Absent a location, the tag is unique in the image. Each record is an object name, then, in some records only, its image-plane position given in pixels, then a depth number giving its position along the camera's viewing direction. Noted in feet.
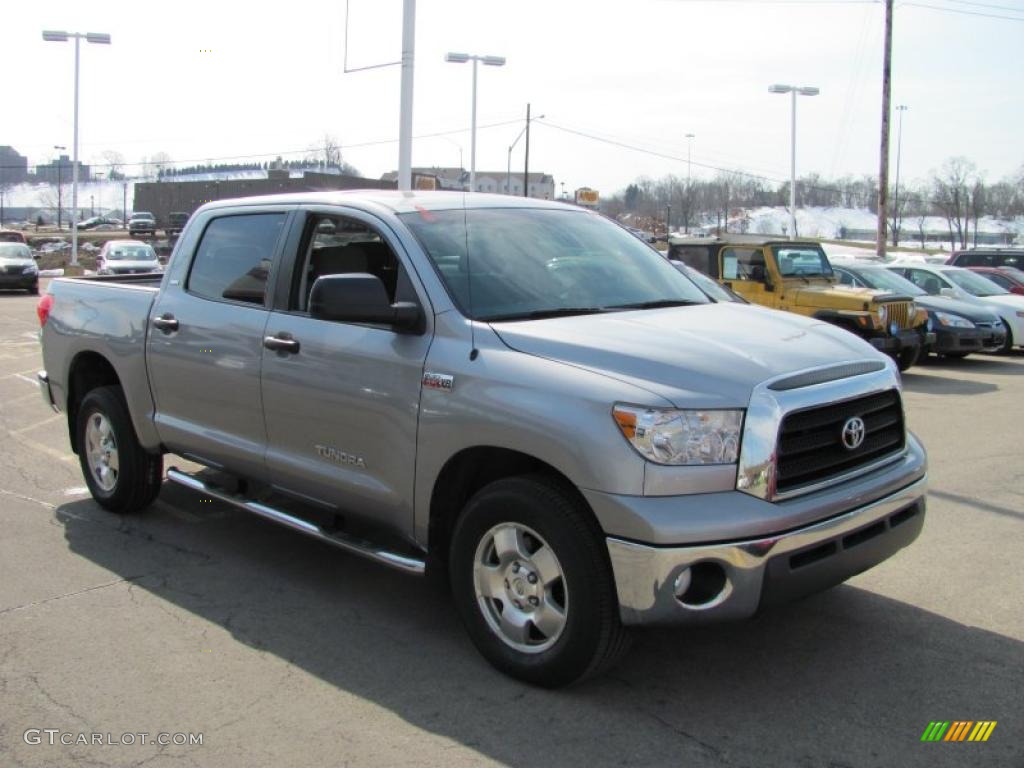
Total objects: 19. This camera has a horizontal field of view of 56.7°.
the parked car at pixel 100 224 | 317.63
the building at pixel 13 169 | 425.44
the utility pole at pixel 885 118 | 95.30
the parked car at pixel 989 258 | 71.77
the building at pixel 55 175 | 519.19
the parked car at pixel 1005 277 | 62.13
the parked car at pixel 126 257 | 93.81
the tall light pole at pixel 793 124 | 109.29
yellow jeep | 42.06
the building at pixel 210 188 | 171.22
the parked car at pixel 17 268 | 90.07
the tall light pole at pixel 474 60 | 88.12
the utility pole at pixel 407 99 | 51.55
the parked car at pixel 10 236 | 120.78
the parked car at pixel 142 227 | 208.87
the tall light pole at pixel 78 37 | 107.45
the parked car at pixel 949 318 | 49.65
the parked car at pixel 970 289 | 54.19
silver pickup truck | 11.05
